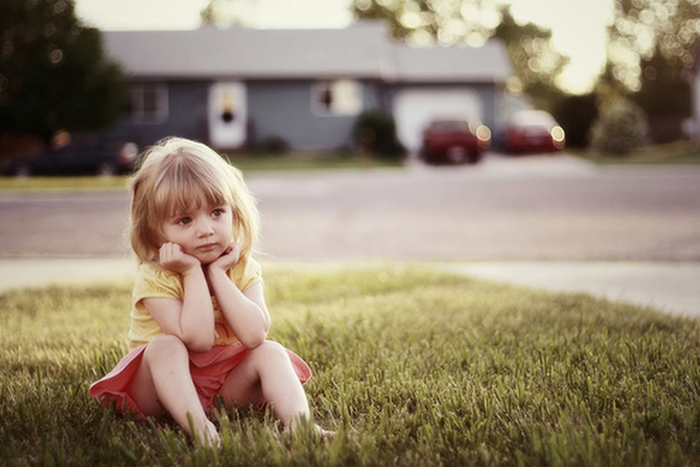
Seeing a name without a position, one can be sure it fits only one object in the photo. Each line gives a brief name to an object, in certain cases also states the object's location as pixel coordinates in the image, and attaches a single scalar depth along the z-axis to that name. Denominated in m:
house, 29.17
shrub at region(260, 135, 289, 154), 28.73
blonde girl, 2.57
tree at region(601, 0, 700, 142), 54.19
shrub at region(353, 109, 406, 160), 26.38
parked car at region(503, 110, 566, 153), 27.78
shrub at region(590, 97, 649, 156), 25.73
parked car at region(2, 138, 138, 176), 20.22
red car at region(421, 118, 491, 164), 23.73
